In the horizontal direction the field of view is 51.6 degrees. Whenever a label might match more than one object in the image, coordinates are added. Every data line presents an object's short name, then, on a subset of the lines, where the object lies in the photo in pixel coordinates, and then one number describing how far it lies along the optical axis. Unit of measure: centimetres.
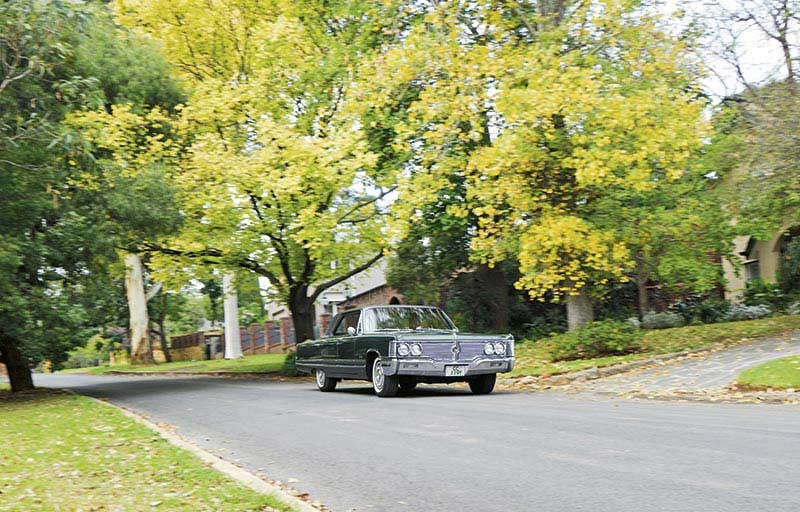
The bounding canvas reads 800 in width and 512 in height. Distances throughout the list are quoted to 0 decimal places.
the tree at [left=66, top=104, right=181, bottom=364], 1938
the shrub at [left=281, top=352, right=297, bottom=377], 2481
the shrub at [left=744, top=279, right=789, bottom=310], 2842
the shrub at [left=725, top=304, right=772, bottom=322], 2760
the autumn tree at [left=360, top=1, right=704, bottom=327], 1692
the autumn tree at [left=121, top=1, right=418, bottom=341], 2092
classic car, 1383
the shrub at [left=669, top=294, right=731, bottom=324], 2883
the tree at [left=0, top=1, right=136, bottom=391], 1488
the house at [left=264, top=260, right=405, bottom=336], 4372
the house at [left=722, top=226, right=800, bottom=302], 3148
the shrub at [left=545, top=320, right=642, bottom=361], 1850
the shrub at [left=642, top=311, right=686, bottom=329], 2875
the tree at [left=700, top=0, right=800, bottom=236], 1828
